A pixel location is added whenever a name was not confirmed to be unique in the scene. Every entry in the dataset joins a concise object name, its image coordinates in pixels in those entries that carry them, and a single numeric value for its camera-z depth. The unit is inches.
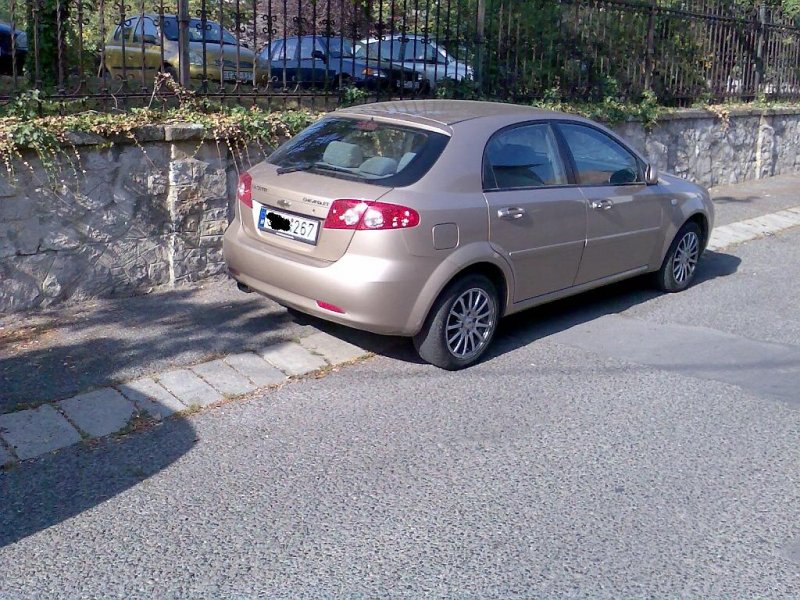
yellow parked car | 288.2
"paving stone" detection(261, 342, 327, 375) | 232.2
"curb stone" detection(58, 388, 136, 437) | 195.9
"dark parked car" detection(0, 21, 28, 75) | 263.0
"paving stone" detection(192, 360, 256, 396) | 217.8
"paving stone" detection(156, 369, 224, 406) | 211.0
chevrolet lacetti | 217.2
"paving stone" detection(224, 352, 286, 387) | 224.4
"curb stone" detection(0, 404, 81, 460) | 185.8
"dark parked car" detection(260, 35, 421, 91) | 319.3
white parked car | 350.0
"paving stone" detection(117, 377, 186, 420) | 205.0
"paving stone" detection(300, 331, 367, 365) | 240.8
